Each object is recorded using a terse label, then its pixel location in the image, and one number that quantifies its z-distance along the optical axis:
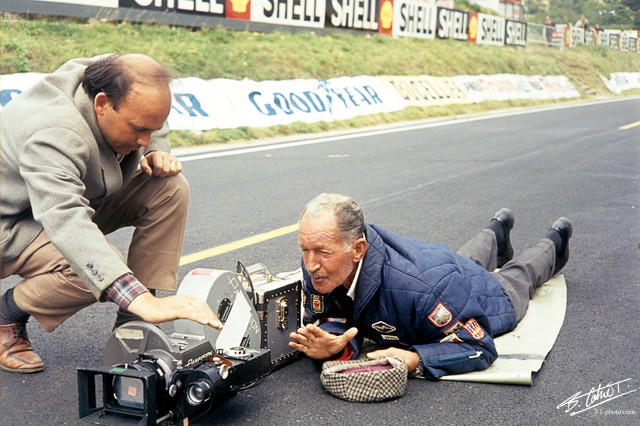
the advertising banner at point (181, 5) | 18.18
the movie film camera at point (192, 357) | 2.65
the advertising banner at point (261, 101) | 12.65
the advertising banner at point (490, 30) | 35.12
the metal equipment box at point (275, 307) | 3.35
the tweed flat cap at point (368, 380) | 3.15
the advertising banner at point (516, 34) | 37.62
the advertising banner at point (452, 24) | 31.91
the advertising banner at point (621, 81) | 38.78
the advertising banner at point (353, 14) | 25.27
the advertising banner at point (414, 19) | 28.88
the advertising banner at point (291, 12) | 21.94
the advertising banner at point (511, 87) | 24.09
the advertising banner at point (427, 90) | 19.95
